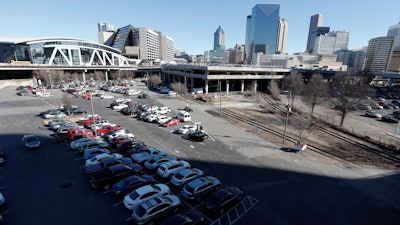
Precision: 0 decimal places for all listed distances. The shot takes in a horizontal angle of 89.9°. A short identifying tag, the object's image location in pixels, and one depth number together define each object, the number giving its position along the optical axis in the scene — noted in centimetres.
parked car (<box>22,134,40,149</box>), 2244
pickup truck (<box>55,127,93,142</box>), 2511
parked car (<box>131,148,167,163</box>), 2027
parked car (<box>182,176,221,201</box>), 1460
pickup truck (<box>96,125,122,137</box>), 2869
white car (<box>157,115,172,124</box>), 3434
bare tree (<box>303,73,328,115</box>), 4353
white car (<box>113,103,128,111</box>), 4457
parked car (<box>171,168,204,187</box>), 1639
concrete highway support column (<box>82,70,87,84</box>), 9568
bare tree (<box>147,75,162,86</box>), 8551
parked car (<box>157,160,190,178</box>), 1778
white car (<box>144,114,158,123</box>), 3547
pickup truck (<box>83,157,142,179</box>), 1659
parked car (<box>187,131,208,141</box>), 2716
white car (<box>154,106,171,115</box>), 4067
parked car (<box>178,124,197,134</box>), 3014
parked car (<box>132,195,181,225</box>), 1197
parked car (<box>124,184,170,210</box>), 1325
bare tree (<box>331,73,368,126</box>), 3597
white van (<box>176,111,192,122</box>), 3662
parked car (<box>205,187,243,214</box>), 1334
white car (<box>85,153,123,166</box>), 1852
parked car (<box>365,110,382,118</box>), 4555
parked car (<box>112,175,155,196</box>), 1482
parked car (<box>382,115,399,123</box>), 4194
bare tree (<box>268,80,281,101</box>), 6500
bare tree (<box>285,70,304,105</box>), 6184
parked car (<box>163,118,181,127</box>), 3345
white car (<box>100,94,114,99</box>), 5700
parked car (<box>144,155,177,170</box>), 1898
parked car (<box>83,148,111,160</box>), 1997
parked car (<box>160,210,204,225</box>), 1137
